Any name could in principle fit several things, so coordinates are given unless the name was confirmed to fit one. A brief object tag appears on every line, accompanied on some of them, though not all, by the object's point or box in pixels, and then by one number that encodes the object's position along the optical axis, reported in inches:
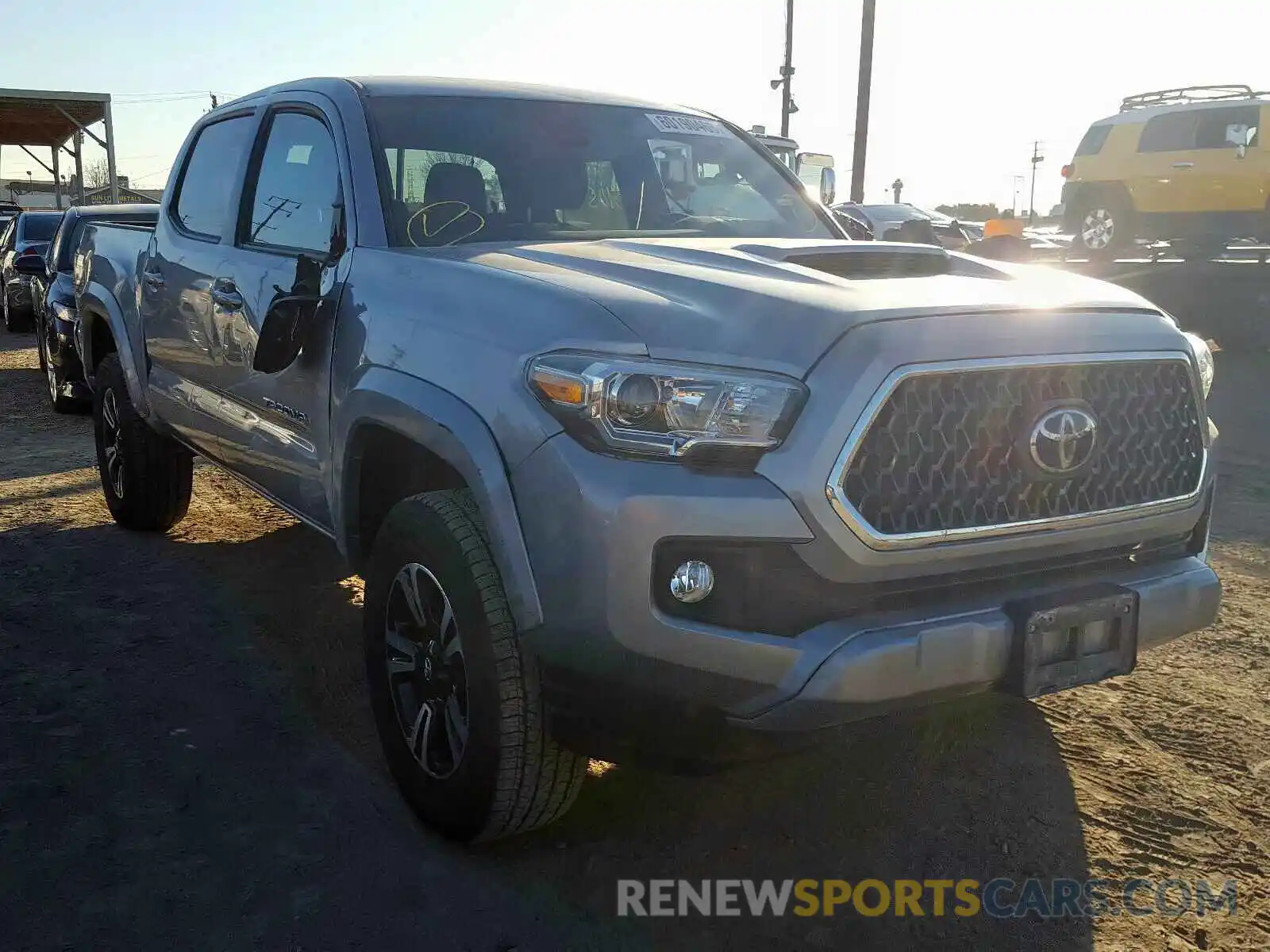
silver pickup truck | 88.2
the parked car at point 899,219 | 746.2
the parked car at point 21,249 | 584.3
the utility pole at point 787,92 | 1203.9
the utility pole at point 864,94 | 792.3
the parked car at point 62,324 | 361.7
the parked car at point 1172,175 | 566.9
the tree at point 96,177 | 3659.0
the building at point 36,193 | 2160.1
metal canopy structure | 1031.0
